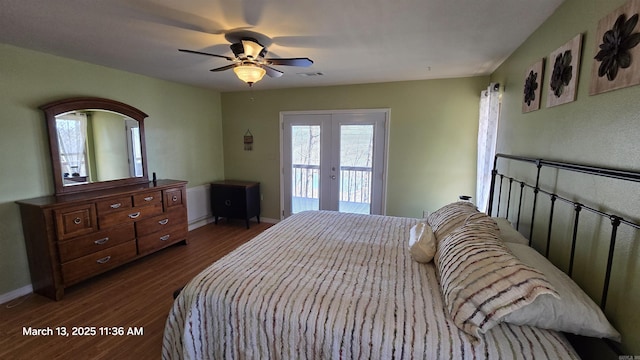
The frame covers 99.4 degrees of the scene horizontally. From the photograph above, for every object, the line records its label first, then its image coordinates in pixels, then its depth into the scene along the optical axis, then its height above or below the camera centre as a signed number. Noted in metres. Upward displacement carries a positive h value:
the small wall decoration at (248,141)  4.86 +0.16
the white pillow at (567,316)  1.04 -0.64
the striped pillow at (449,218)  1.87 -0.49
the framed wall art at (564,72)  1.46 +0.46
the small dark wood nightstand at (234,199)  4.60 -0.85
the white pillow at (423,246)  1.75 -0.62
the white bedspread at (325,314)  1.08 -0.74
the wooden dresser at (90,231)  2.48 -0.84
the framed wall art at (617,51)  1.04 +0.42
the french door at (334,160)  4.17 -0.16
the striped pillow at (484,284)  1.06 -0.56
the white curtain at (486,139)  2.94 +0.14
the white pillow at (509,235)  1.72 -0.54
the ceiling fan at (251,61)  2.14 +0.74
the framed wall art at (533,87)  1.91 +0.47
